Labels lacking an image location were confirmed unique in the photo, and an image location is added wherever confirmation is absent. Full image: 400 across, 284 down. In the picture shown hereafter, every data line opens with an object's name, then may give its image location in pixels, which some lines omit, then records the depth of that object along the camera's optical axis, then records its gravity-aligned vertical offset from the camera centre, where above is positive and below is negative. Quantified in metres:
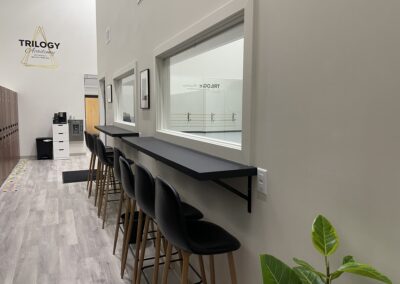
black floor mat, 5.84 -1.20
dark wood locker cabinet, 5.58 -0.38
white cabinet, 7.99 -0.70
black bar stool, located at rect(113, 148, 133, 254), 2.87 -0.52
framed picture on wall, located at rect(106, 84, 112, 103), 5.45 +0.35
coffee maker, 8.01 -0.12
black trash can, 8.04 -0.88
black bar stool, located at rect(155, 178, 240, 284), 1.51 -0.62
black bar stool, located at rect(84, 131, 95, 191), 4.94 -0.80
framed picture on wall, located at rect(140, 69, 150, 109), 3.31 +0.26
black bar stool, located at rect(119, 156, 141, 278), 2.33 -0.59
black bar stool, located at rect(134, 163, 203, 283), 1.92 -0.53
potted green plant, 0.90 -0.44
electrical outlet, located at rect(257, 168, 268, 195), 1.56 -0.33
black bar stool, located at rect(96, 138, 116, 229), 3.75 -0.59
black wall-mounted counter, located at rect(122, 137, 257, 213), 1.54 -0.27
